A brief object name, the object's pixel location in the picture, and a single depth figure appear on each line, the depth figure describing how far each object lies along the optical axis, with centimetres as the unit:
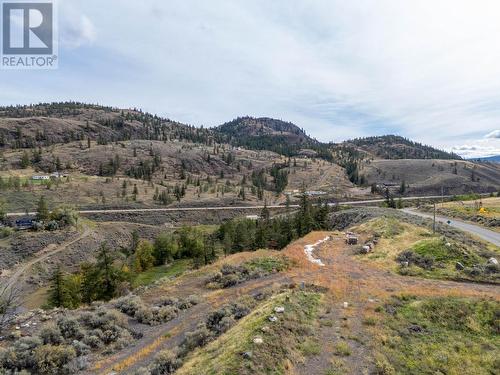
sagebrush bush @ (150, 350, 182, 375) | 1562
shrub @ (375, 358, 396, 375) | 1552
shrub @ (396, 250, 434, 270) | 3434
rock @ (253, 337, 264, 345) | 1576
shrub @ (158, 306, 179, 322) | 2238
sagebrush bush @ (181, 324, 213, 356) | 1778
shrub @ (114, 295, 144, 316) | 2319
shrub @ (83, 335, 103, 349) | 1862
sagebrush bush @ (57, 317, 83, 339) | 1902
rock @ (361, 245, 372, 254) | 3991
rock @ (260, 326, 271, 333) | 1694
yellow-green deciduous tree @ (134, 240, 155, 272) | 7582
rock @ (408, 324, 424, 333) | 2009
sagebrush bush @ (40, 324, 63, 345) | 1811
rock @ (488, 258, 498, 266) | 3266
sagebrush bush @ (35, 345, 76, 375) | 1575
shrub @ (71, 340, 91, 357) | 1762
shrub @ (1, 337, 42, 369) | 1571
